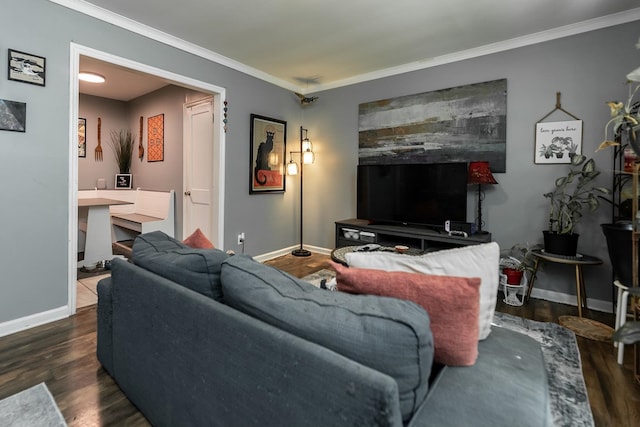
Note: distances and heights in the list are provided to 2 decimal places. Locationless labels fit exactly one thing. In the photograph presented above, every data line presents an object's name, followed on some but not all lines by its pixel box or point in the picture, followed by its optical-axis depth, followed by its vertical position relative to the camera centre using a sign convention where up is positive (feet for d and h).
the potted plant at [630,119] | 4.35 +1.89
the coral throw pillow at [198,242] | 5.70 -0.68
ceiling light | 12.56 +5.14
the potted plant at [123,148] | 17.56 +3.13
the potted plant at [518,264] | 9.36 -1.61
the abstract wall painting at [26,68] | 7.18 +3.15
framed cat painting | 13.24 +2.29
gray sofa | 2.38 -1.36
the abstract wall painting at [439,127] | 10.48 +3.08
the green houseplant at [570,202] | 8.50 +0.27
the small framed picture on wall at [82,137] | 16.29 +3.43
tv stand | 10.07 -0.97
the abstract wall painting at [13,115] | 7.11 +1.98
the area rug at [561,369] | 4.83 -3.03
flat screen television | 10.57 +0.57
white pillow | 3.54 -0.64
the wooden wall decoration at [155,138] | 15.66 +3.36
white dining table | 12.06 -1.18
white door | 13.03 +1.49
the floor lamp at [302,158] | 14.73 +2.32
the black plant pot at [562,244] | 8.48 -0.87
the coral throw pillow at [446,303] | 2.94 -0.88
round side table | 8.16 -1.29
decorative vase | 9.36 -1.95
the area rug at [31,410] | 4.58 -3.20
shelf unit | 5.03 -0.65
